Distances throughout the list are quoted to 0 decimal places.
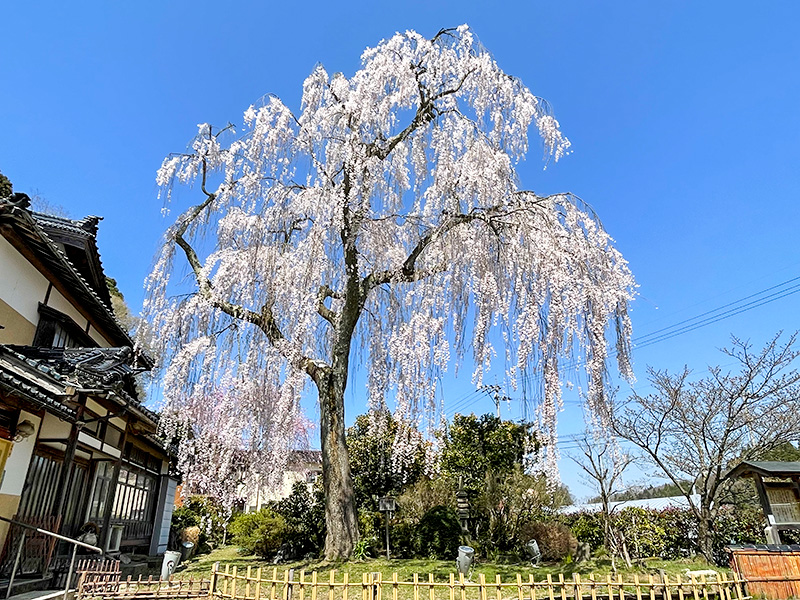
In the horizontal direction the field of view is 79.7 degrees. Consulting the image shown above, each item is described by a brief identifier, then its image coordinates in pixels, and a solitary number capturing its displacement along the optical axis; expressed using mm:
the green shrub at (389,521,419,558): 11576
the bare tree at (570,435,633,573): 11180
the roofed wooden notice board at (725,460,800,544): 13453
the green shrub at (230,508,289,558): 12070
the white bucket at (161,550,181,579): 7793
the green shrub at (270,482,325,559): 11938
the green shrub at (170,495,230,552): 16641
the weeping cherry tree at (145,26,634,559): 6746
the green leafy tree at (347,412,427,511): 14094
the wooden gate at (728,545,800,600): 7043
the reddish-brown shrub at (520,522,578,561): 12523
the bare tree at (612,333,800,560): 12344
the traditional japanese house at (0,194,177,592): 6215
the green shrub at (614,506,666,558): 12703
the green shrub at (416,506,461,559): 11297
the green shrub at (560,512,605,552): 13758
